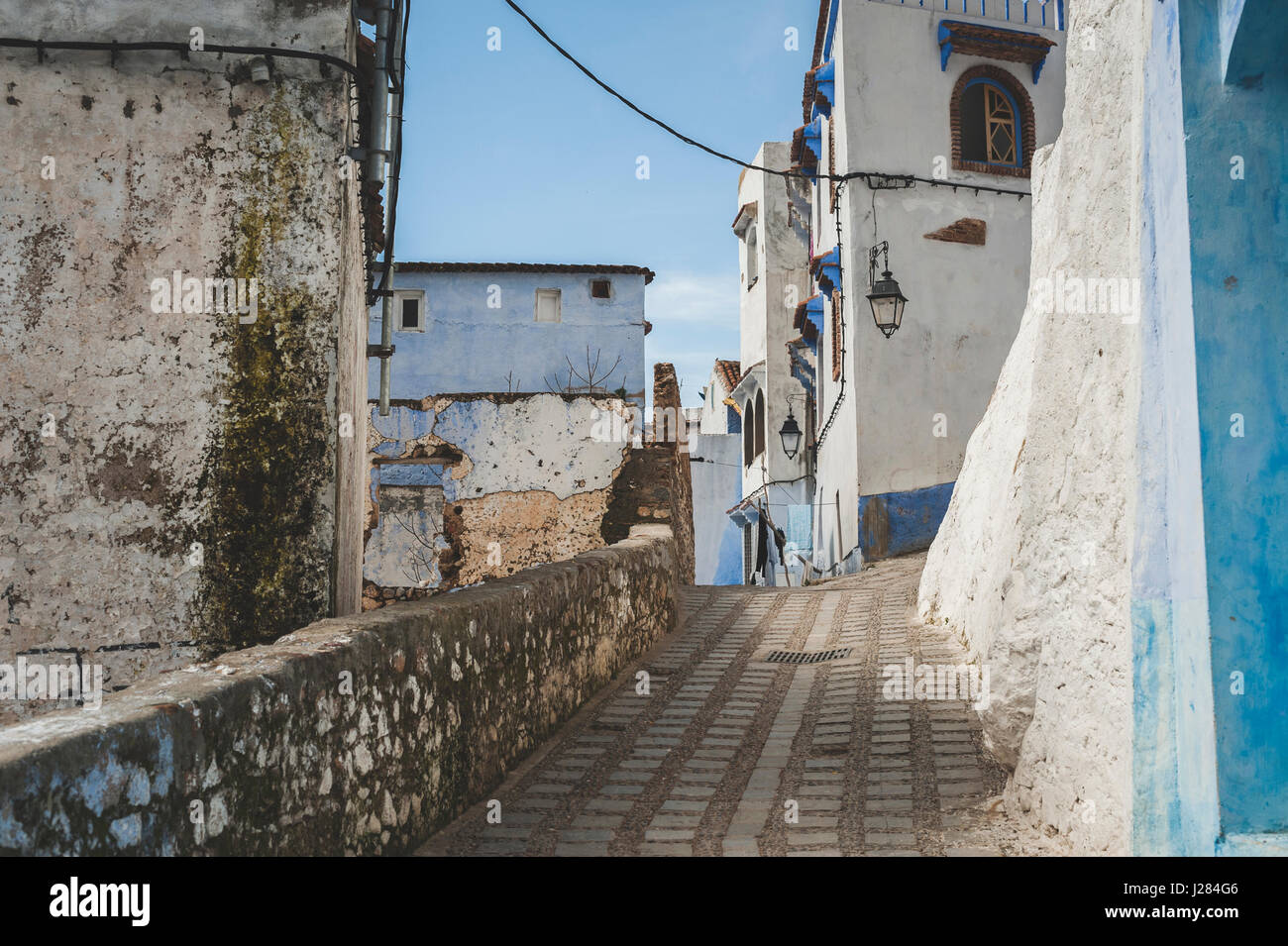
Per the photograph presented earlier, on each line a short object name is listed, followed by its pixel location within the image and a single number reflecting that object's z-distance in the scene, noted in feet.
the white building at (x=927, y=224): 51.31
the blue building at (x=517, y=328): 85.81
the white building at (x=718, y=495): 110.42
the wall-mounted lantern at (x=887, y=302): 43.34
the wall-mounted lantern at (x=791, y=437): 67.87
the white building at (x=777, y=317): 81.41
